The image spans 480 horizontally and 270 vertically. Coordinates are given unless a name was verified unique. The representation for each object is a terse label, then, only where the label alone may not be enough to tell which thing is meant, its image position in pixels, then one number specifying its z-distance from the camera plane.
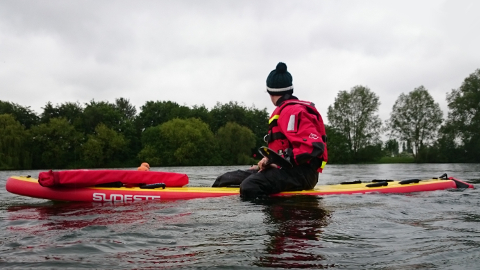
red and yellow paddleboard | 6.00
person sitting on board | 5.66
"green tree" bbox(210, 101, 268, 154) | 71.12
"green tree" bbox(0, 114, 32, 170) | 38.25
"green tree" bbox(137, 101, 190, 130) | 70.75
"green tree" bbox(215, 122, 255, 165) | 54.19
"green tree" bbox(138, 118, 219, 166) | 54.19
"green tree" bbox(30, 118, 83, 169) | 47.00
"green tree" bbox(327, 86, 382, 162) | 53.62
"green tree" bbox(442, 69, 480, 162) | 44.34
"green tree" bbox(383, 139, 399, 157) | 52.69
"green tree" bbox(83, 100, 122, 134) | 57.22
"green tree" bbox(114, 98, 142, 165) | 56.12
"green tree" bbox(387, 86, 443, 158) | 49.91
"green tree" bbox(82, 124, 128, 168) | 50.38
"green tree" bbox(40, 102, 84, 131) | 55.00
